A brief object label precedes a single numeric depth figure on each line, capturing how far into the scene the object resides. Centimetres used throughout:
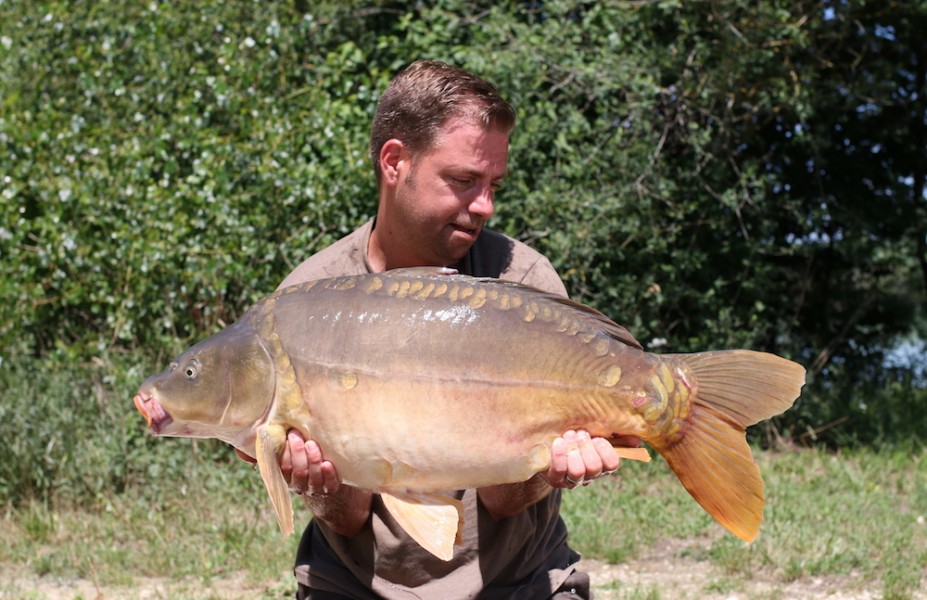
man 252
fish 212
